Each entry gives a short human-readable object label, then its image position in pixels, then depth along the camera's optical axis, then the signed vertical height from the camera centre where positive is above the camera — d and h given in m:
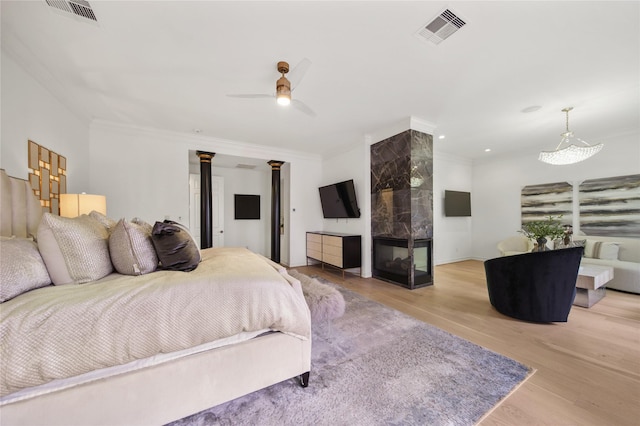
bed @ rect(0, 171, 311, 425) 0.94 -0.64
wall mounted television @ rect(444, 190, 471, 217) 5.51 +0.19
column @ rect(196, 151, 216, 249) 4.24 +0.18
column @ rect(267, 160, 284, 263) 5.04 +0.12
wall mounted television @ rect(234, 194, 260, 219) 5.88 +0.12
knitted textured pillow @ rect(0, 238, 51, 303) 1.04 -0.28
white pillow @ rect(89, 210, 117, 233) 1.75 -0.08
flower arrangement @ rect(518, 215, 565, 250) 2.88 -0.27
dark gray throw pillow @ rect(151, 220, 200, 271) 1.57 -0.27
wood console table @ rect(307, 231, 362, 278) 4.21 -0.75
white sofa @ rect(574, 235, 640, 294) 3.26 -0.78
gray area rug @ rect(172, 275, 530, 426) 1.29 -1.16
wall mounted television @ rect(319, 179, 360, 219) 4.44 +0.21
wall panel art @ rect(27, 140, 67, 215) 2.16 +0.37
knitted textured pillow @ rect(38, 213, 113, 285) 1.25 -0.23
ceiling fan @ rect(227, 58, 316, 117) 1.99 +1.26
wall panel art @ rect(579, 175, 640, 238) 3.79 +0.08
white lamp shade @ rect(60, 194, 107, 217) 2.35 +0.07
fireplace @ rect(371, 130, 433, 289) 3.58 +0.05
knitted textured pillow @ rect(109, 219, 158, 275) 1.46 -0.26
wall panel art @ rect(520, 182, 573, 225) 4.47 +0.20
